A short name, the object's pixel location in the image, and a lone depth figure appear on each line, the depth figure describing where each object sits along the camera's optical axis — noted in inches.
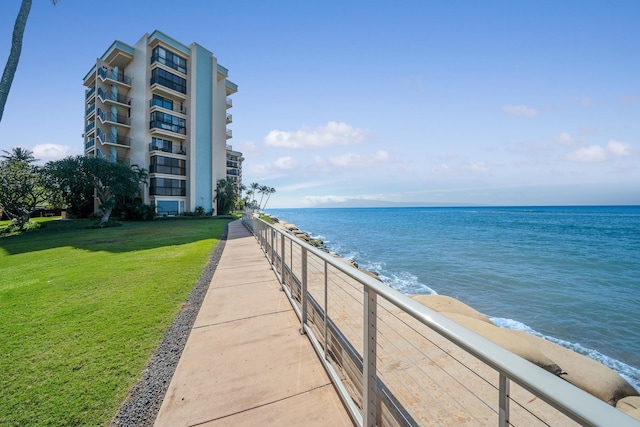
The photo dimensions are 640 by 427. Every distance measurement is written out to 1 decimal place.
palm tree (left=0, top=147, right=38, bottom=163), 1388.8
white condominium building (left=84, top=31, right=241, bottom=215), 1164.5
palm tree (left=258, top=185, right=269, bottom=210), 3147.9
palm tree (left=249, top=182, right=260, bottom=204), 3048.7
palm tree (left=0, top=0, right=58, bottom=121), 419.2
